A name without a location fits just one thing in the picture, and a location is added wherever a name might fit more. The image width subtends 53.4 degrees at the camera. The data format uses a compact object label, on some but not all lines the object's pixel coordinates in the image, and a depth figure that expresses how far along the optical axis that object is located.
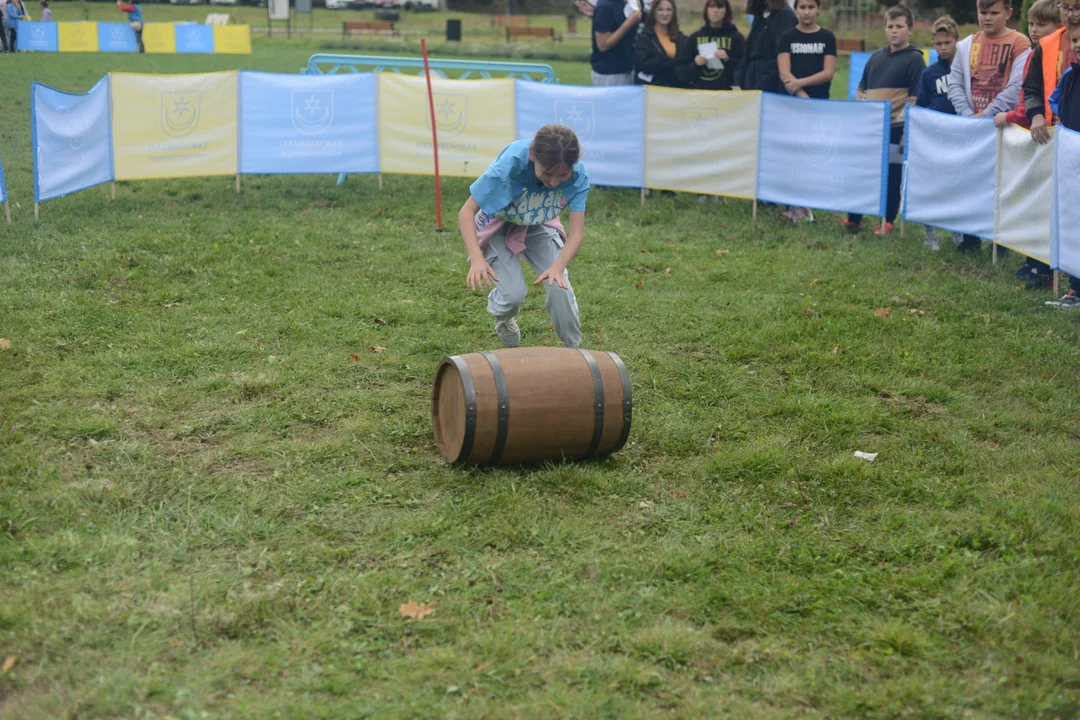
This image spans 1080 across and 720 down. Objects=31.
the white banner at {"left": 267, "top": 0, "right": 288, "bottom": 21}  45.59
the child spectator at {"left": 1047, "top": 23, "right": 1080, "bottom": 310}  8.27
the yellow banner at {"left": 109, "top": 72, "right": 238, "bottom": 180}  11.80
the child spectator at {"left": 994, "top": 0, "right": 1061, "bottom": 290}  8.93
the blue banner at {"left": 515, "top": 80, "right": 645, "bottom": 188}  12.48
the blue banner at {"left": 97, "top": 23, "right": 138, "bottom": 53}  32.56
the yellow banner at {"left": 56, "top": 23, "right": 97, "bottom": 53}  30.94
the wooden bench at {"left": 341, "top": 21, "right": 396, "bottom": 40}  47.09
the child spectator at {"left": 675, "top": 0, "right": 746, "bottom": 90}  12.51
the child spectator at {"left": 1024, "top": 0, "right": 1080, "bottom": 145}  8.50
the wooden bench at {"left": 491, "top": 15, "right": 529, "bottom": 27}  57.95
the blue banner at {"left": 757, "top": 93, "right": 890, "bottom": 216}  11.01
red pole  11.01
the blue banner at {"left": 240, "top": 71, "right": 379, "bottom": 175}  12.48
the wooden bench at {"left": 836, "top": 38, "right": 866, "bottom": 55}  41.51
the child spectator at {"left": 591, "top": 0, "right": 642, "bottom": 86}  13.13
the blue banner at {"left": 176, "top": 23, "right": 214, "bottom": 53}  35.28
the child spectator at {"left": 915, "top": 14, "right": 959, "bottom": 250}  10.45
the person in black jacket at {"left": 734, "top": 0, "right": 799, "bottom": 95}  11.93
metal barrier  14.08
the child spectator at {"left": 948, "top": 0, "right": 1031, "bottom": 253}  9.76
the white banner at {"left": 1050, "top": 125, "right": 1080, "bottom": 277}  8.01
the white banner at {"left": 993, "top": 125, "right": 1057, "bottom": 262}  8.64
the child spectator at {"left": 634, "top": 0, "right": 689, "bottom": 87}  12.69
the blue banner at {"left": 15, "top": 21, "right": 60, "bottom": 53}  28.13
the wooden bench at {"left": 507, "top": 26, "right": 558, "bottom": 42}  49.00
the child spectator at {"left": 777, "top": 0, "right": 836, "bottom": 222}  11.52
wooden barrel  5.15
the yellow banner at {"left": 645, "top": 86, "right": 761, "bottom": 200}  11.87
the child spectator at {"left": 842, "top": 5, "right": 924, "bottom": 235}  11.02
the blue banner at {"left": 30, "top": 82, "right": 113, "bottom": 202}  10.53
